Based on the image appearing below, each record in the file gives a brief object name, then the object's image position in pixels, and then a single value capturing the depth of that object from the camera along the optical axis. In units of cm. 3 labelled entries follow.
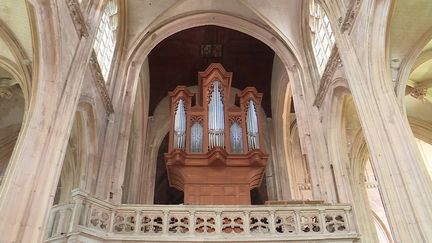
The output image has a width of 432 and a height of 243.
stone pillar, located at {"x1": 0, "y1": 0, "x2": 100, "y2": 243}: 521
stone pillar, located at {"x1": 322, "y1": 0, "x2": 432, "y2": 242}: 535
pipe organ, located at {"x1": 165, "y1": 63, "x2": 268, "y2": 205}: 938
